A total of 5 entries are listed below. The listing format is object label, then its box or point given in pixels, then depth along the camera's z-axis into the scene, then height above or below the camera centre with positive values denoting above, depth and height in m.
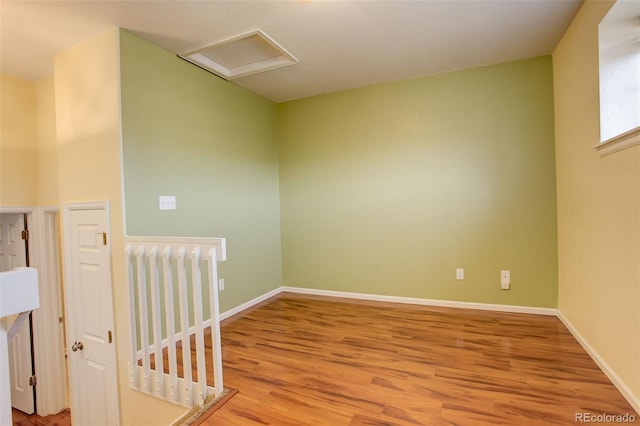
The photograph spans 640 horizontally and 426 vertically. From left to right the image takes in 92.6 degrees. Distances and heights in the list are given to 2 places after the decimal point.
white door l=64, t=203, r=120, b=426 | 2.31 -0.80
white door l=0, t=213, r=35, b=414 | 2.96 -1.26
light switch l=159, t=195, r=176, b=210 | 2.52 +0.09
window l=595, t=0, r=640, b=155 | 1.83 +0.73
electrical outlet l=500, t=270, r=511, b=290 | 2.99 -0.77
